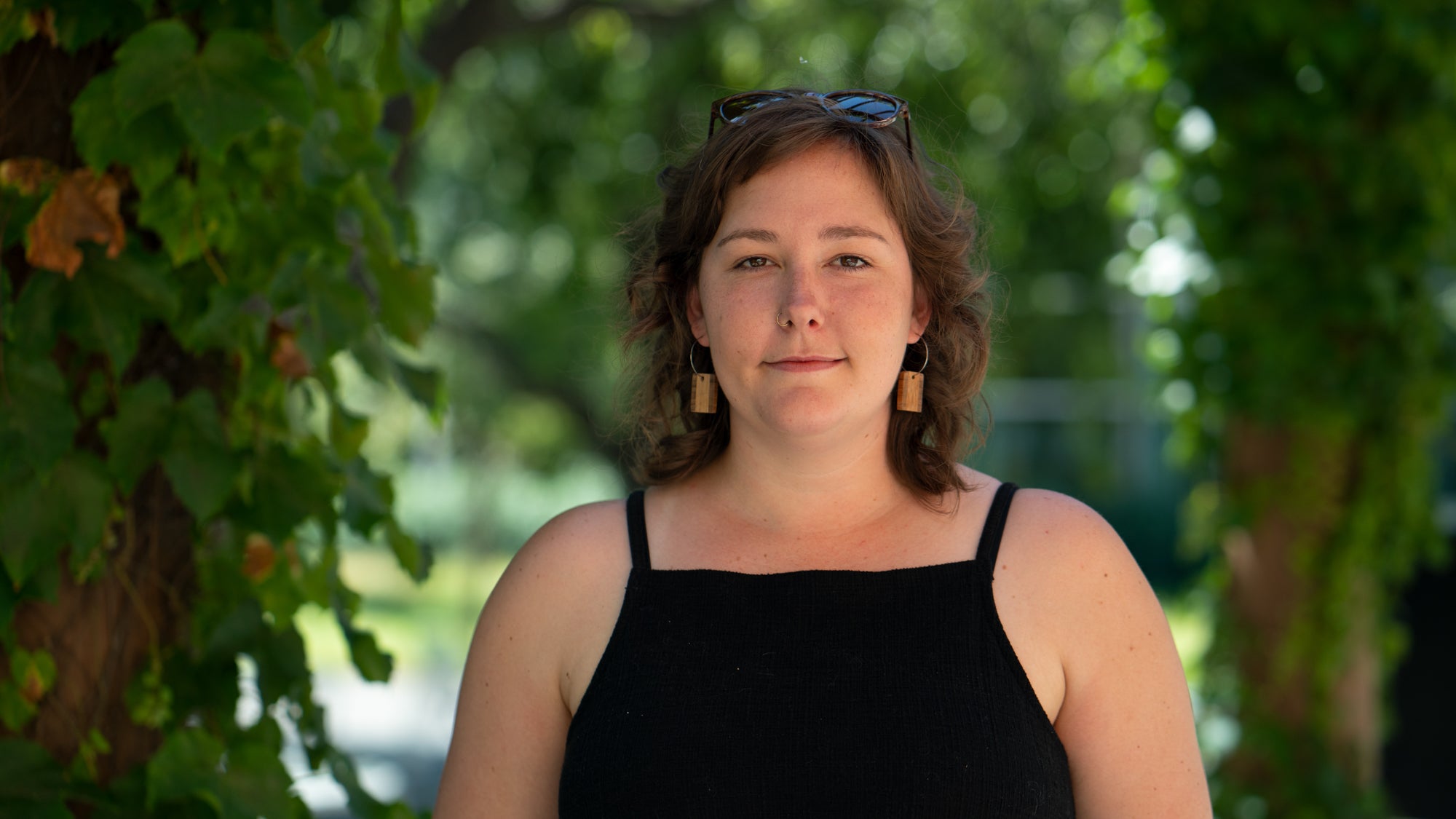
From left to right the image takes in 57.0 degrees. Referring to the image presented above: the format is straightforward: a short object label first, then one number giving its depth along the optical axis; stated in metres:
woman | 1.54
